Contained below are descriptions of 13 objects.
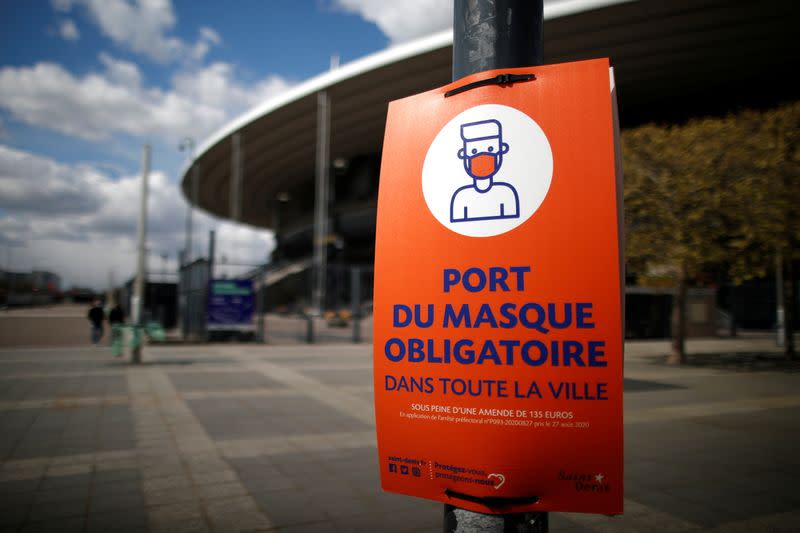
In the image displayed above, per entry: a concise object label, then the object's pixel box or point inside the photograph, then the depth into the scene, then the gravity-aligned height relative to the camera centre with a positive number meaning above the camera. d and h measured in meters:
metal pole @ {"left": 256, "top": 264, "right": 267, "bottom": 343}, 20.95 +0.15
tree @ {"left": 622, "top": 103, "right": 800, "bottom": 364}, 13.60 +2.87
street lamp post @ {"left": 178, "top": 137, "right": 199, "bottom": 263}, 42.92 +12.35
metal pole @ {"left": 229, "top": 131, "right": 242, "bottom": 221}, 50.86 +13.92
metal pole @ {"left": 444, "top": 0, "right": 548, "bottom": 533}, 1.77 +0.86
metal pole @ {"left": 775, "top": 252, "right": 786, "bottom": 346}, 20.83 -0.42
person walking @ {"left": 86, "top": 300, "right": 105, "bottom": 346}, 17.58 -0.44
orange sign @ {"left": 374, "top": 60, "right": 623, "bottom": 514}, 1.61 +0.02
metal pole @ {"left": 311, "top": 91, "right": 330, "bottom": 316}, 37.04 +13.52
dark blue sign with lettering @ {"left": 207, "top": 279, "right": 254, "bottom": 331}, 19.91 +0.07
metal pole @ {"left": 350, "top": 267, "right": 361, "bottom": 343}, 22.38 +0.38
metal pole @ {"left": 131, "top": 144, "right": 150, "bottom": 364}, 15.69 +1.50
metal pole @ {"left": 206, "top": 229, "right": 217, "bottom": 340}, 19.73 +1.54
